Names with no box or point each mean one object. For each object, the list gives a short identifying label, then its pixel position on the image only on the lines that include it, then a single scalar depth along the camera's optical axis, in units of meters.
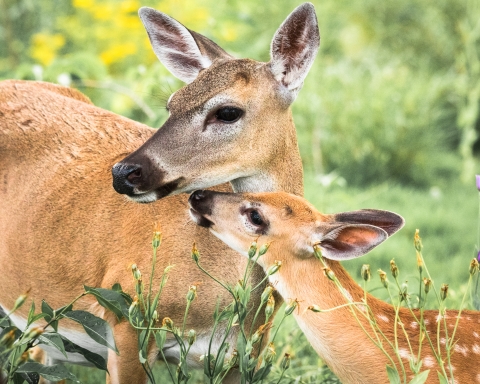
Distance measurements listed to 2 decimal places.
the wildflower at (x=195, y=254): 5.62
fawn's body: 6.27
